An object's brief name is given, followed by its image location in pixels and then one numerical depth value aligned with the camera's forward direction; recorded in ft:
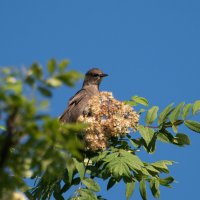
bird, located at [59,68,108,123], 57.93
